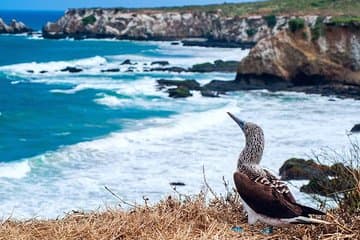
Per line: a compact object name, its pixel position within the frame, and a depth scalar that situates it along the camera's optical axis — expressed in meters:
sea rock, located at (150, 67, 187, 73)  57.91
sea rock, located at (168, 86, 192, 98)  42.62
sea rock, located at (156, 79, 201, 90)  45.94
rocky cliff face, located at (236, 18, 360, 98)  44.19
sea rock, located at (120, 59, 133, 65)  64.76
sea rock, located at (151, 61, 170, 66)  63.19
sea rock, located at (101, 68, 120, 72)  58.67
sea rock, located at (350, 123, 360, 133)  28.97
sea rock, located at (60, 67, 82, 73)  58.97
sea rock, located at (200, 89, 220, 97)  42.97
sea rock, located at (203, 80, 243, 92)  45.38
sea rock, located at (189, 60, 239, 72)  58.09
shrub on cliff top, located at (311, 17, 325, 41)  45.50
